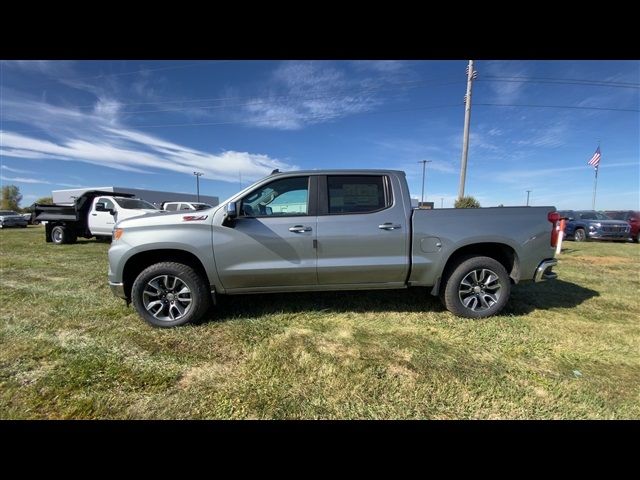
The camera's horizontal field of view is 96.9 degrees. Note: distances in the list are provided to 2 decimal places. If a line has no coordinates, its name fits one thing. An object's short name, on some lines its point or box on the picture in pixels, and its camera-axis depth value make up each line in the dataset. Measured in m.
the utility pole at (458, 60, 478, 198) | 13.37
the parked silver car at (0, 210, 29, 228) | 24.89
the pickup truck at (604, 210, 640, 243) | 13.46
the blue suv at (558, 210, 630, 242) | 12.82
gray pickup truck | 3.29
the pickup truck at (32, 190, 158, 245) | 10.68
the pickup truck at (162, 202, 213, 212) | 15.43
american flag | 17.58
